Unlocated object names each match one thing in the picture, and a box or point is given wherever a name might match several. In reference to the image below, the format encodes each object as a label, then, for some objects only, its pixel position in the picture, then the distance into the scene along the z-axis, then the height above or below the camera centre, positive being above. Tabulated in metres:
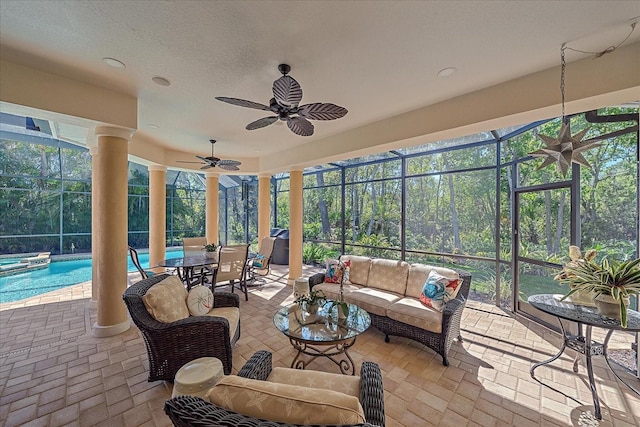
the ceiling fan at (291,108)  2.10 +1.04
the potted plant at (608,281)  1.99 -0.59
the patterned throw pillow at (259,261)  5.39 -1.08
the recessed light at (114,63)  2.43 +1.51
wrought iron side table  2.03 -0.92
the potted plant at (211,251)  5.09 -0.79
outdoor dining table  4.19 -0.86
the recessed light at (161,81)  2.75 +1.50
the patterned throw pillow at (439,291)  2.92 -0.95
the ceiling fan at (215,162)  5.14 +1.07
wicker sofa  2.76 -1.16
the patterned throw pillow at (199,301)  2.64 -0.96
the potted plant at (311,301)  2.67 -0.96
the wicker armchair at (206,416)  0.82 -0.69
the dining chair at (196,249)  4.89 -0.82
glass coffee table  2.26 -1.12
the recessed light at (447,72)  2.49 +1.44
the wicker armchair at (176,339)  2.21 -1.13
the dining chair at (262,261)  5.48 -1.09
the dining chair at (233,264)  4.42 -0.93
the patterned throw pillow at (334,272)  4.04 -0.97
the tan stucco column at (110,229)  3.26 -0.20
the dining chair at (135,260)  4.05 -0.76
